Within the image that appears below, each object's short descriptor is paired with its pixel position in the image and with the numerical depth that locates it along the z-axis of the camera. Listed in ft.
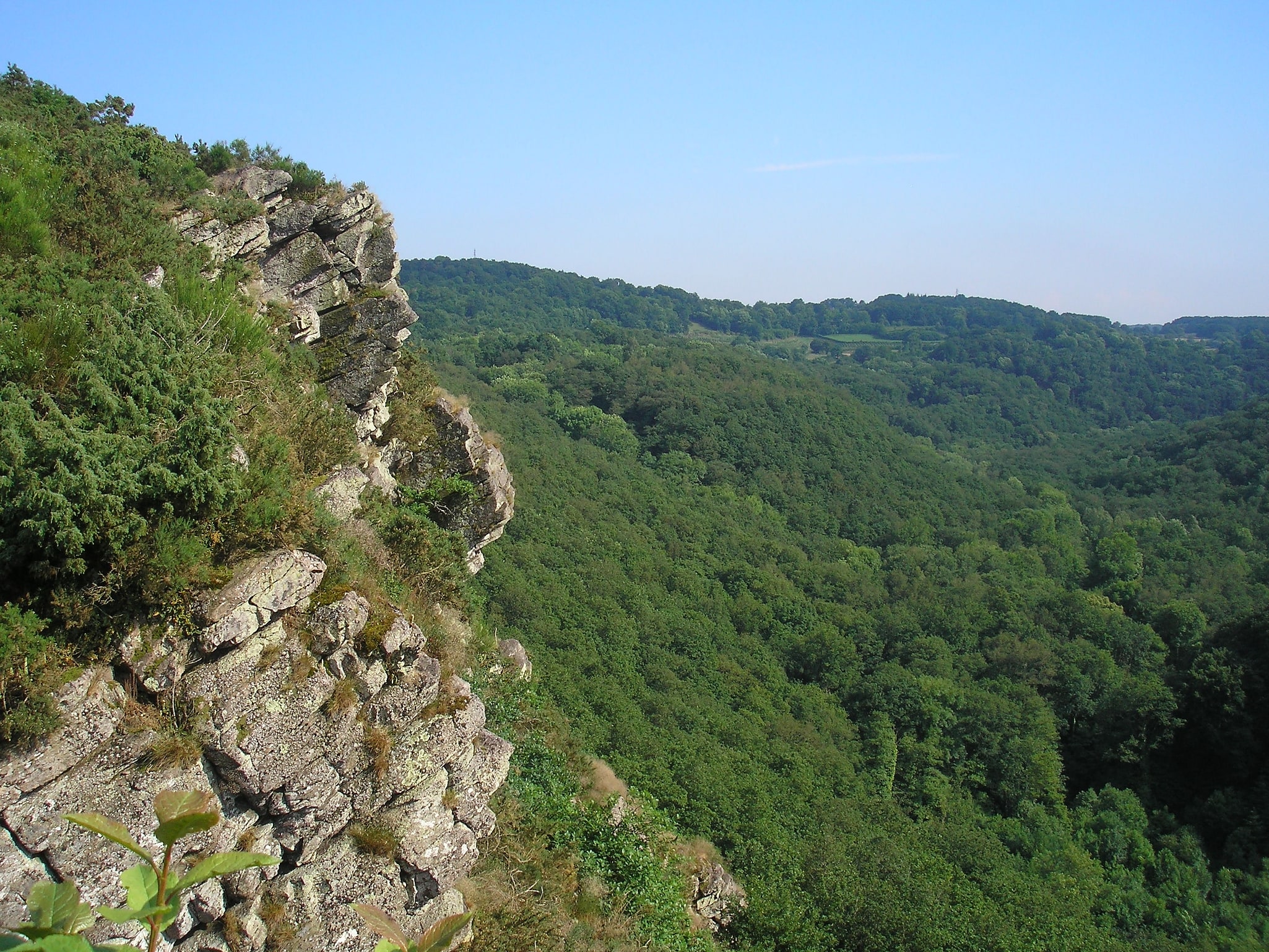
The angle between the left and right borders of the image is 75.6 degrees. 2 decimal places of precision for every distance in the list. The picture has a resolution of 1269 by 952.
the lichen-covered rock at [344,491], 32.40
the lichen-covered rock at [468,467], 45.06
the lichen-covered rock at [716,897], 46.21
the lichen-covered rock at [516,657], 47.40
